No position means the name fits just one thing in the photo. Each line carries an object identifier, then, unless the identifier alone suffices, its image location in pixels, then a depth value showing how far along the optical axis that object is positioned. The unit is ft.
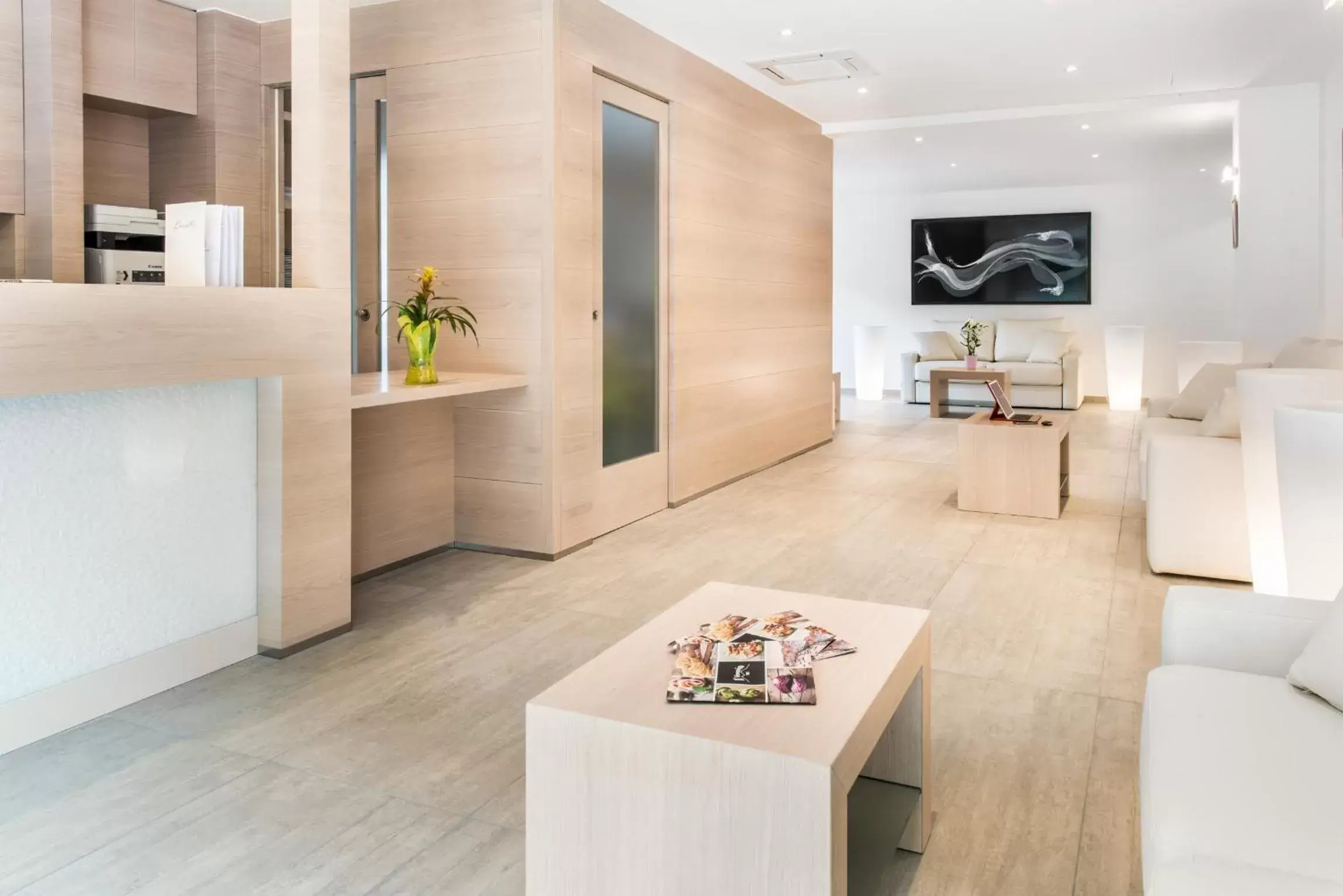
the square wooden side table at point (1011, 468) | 17.38
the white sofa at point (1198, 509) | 13.01
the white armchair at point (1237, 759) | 4.06
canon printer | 16.11
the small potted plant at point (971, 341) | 34.19
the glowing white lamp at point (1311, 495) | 7.45
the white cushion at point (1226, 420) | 13.80
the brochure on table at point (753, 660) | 5.53
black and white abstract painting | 37.55
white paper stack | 9.60
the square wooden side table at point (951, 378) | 33.96
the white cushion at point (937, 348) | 36.99
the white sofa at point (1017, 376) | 34.73
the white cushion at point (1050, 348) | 35.45
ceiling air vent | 19.67
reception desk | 8.13
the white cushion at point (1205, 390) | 18.06
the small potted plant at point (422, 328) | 12.63
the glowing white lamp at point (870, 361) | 39.27
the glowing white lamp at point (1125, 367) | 34.71
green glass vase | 12.62
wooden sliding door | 15.74
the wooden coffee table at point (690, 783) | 4.71
